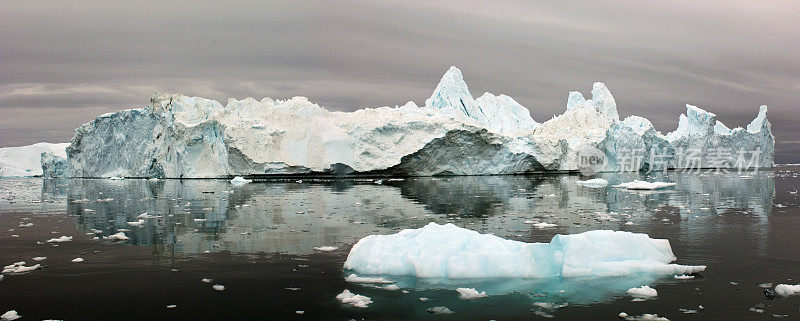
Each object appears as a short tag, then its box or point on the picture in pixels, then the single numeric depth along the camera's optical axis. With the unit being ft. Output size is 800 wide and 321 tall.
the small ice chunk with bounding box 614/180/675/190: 81.61
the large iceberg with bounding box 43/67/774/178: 132.87
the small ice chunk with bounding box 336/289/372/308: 20.20
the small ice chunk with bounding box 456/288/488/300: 21.17
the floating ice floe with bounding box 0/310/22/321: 18.75
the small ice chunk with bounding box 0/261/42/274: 25.71
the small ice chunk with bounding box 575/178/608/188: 95.15
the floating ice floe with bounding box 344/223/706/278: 24.59
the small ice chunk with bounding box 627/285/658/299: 21.20
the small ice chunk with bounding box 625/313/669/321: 18.42
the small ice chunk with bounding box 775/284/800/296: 21.31
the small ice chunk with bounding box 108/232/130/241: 35.65
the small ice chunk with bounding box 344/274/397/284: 23.67
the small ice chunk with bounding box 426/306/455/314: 19.34
